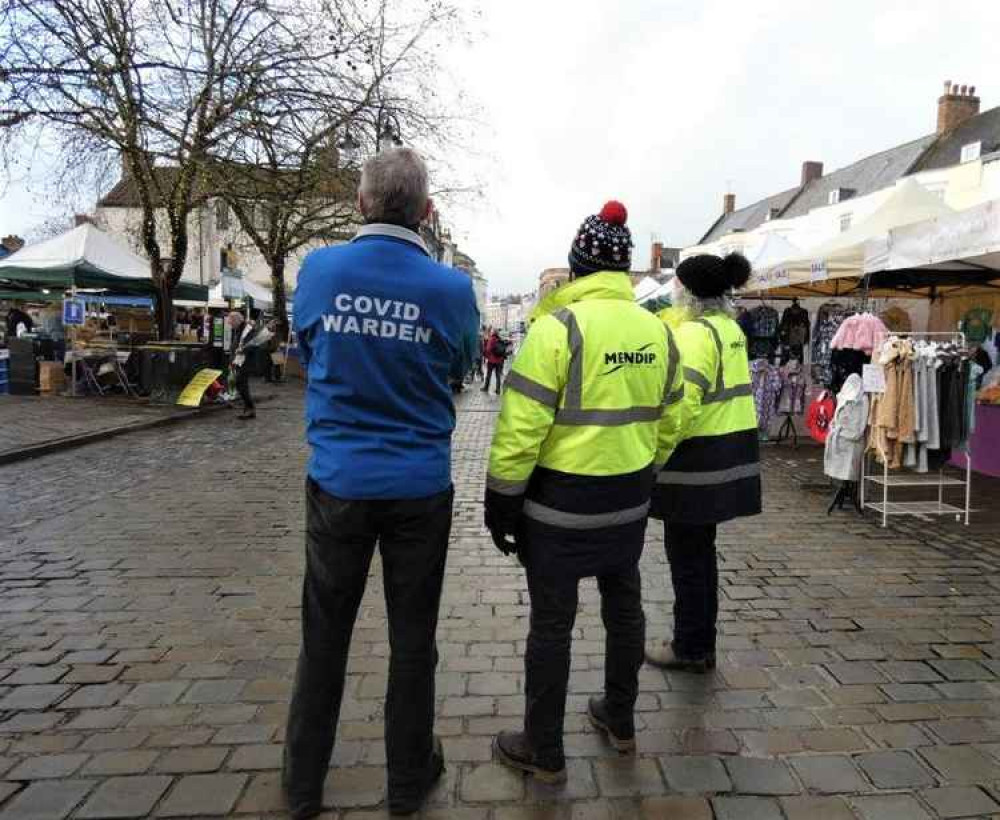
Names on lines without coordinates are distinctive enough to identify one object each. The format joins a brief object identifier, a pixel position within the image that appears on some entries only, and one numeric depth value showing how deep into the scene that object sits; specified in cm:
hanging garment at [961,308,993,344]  945
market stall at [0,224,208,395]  1441
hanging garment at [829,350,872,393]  711
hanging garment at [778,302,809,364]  1172
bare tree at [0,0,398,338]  1189
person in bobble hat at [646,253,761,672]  313
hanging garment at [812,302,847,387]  952
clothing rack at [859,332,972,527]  609
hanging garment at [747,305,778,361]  1184
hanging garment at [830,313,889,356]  693
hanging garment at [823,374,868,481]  627
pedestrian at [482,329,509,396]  2125
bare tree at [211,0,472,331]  1391
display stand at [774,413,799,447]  1049
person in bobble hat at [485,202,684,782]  232
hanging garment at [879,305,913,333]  1104
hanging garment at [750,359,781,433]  1017
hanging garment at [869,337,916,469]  590
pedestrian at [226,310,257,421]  1241
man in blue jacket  210
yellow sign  1362
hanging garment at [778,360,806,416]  1058
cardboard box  1488
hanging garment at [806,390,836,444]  753
